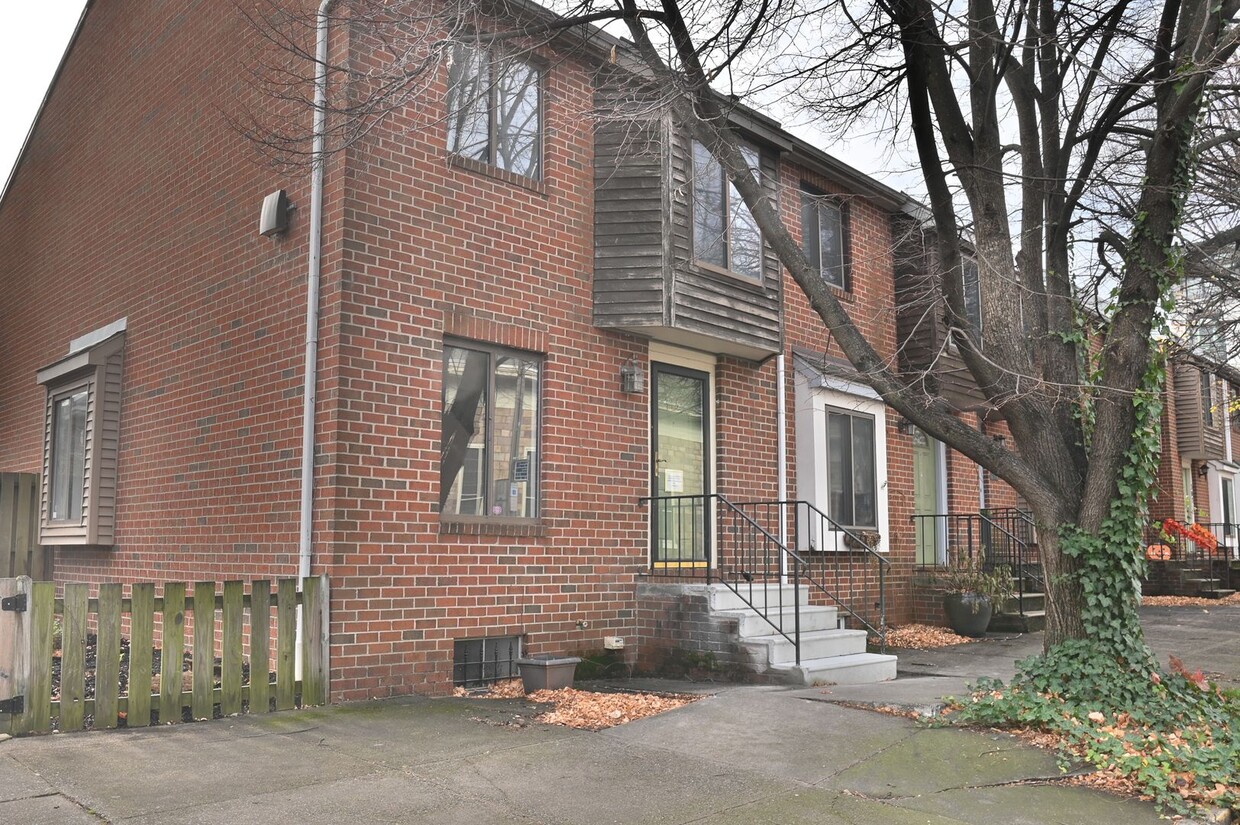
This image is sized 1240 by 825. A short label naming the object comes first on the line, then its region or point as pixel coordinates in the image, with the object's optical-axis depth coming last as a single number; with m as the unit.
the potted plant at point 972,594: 13.01
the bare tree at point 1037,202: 7.15
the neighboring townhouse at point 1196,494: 20.73
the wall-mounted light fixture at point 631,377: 10.34
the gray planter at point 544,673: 8.39
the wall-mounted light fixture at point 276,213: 8.77
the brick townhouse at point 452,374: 8.33
